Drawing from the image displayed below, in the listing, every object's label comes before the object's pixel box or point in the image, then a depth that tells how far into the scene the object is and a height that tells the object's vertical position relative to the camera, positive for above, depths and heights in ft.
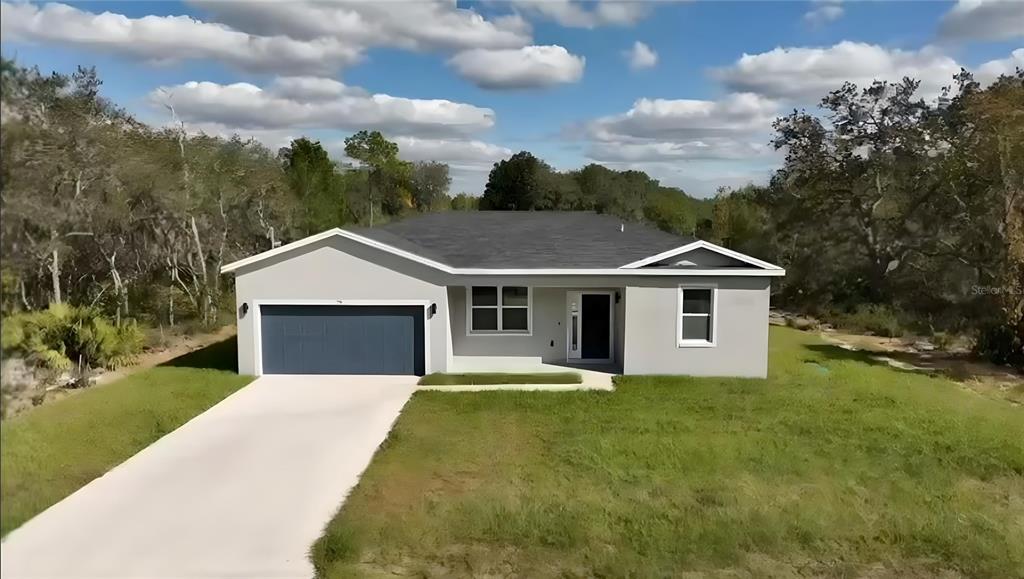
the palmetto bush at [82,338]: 53.11 -9.65
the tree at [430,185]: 230.27 +9.29
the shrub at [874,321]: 84.53 -13.40
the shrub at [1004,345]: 64.49 -12.00
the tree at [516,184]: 183.83 +7.51
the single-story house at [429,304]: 53.93 -6.90
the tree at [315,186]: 129.59 +5.14
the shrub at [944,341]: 74.84 -13.55
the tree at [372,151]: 205.98 +18.01
